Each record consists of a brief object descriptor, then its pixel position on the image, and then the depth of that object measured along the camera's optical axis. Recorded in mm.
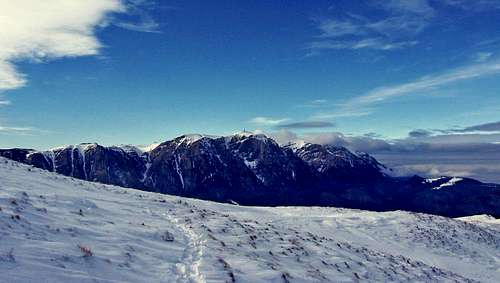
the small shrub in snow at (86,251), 15575
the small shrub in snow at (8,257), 13177
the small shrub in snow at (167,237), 21453
